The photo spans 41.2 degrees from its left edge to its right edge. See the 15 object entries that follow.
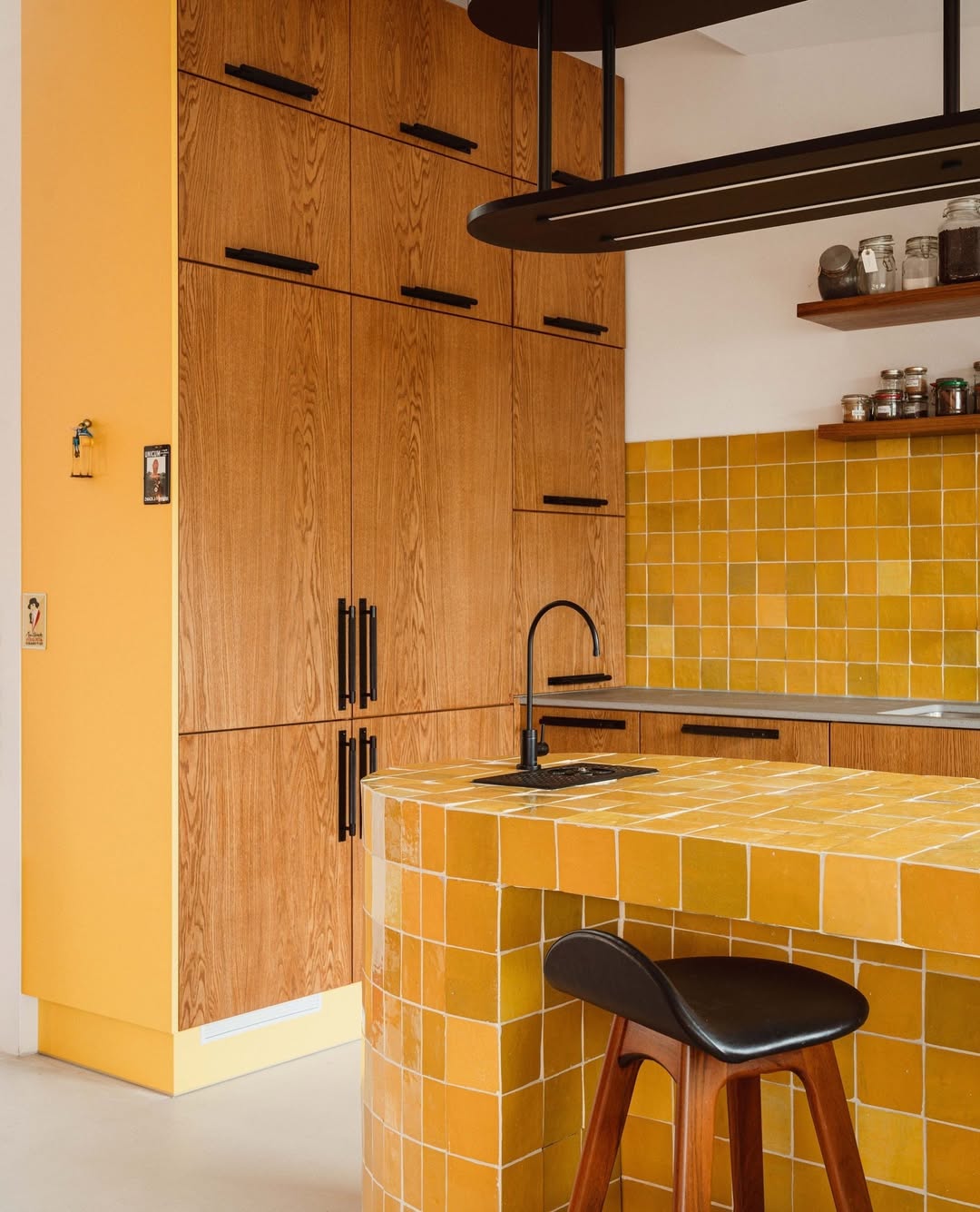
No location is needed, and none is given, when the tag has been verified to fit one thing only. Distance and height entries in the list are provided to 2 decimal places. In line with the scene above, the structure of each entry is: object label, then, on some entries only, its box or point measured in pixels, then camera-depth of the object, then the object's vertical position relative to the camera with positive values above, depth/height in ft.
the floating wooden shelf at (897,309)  12.28 +2.77
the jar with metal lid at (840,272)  13.01 +3.18
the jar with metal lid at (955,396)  12.83 +1.92
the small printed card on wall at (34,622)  11.88 -0.36
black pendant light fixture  7.26 +2.46
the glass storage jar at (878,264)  12.87 +3.22
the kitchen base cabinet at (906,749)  11.28 -1.43
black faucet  8.01 -1.01
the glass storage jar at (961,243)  12.16 +3.25
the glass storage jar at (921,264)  12.62 +3.17
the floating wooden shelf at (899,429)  12.73 +1.62
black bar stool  5.33 -1.88
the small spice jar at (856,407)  13.52 +1.90
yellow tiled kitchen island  5.94 -1.90
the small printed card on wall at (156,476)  10.67 +0.90
